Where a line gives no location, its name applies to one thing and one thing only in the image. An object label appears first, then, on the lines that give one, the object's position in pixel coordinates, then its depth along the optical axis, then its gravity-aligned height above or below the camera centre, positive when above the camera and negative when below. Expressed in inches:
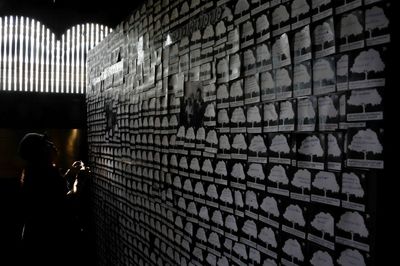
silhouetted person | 166.1 -26.5
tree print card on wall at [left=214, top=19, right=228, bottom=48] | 108.1 +27.9
